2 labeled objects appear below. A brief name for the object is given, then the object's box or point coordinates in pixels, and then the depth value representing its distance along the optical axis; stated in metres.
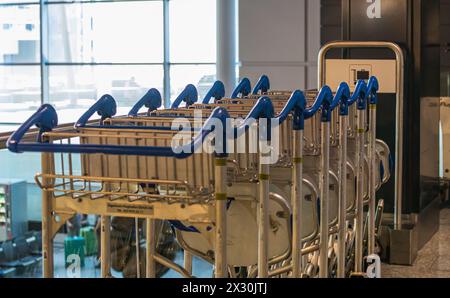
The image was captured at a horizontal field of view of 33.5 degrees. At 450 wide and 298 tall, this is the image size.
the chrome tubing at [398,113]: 4.56
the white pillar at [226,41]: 10.84
